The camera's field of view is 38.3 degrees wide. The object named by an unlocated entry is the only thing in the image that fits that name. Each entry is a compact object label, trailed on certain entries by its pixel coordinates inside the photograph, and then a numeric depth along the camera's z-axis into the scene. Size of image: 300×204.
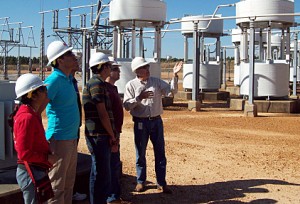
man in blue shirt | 3.90
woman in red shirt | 3.34
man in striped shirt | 4.36
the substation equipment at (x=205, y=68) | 20.45
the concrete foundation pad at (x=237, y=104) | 16.02
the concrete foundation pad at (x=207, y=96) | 20.28
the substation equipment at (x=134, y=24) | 15.26
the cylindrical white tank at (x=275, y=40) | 27.03
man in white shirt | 5.50
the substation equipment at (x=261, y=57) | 14.08
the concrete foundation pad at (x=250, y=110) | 13.71
